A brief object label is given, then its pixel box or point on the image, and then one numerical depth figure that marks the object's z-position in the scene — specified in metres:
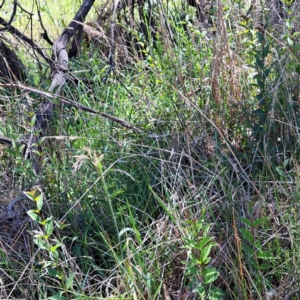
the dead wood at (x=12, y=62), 3.80
